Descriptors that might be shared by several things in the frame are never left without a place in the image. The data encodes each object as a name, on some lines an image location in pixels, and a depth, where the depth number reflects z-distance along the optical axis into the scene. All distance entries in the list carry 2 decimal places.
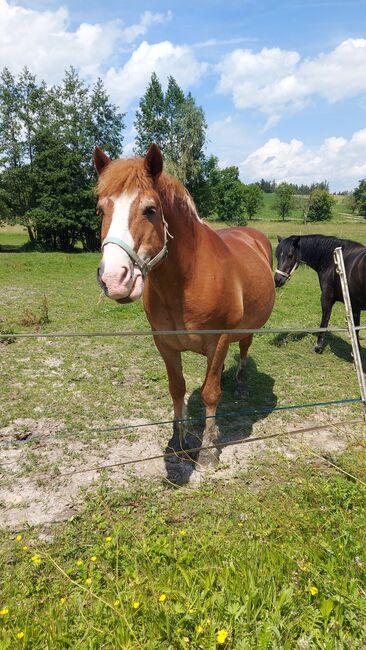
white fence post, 2.41
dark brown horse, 5.60
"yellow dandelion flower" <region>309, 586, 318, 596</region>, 1.67
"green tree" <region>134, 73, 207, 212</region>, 33.03
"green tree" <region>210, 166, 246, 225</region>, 60.89
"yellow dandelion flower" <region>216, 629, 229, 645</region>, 1.46
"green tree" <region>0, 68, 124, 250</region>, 27.83
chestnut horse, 1.97
